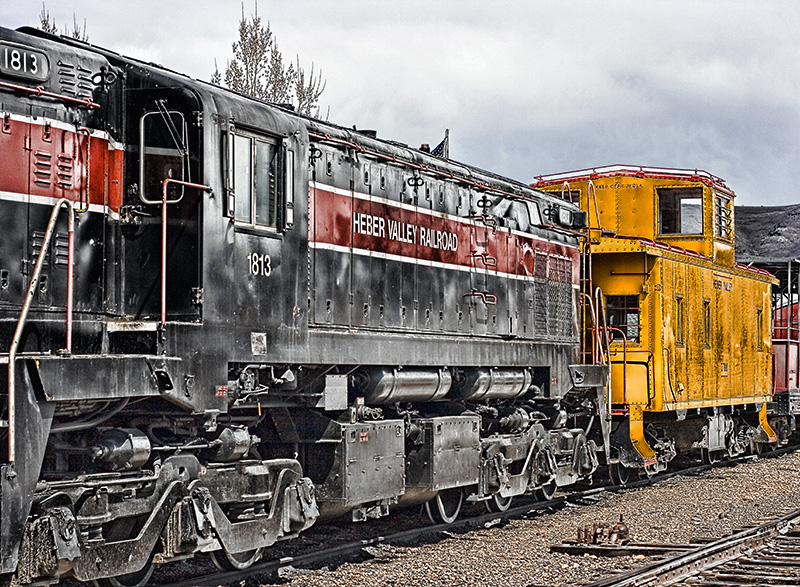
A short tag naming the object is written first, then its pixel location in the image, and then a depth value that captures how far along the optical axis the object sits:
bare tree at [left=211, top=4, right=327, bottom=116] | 31.78
